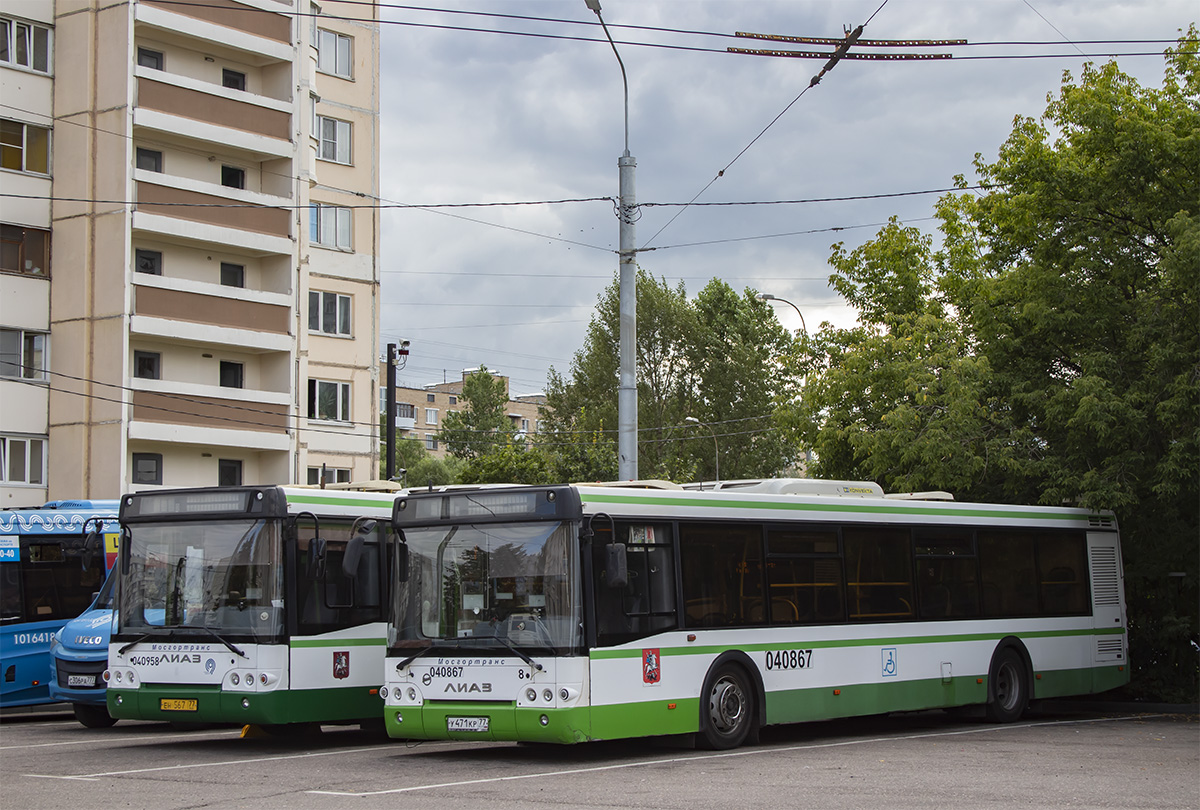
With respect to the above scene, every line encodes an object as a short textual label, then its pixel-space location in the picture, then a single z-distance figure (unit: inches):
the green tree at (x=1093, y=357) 805.9
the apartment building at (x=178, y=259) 1571.1
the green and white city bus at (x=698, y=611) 540.7
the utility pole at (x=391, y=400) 1393.9
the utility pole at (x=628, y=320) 829.8
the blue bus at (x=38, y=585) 833.5
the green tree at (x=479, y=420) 3860.7
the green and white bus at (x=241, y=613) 601.0
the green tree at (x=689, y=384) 2632.9
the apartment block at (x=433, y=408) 5362.7
